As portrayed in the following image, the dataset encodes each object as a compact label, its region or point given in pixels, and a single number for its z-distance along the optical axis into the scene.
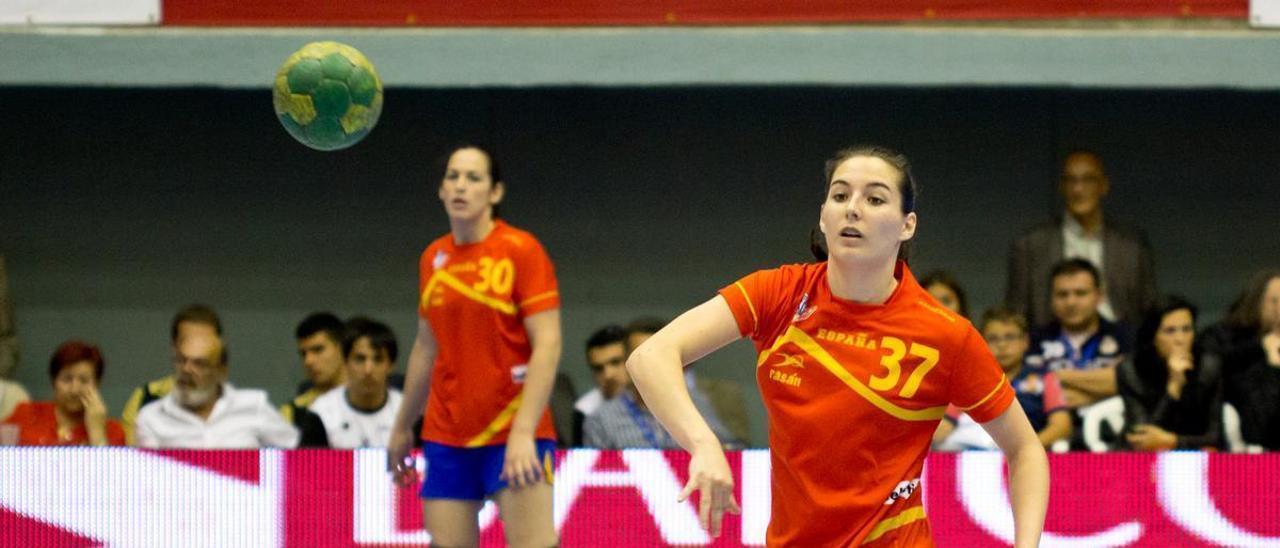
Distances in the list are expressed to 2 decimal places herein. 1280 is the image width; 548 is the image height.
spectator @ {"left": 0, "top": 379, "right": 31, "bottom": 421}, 17.56
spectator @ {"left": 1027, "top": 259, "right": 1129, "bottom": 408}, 16.44
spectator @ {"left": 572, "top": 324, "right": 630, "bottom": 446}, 16.78
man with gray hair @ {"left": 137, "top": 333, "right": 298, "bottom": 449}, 15.67
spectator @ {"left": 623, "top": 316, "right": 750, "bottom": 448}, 16.92
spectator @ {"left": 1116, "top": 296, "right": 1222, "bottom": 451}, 15.07
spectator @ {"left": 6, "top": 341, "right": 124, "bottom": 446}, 16.45
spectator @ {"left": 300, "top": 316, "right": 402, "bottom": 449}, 15.90
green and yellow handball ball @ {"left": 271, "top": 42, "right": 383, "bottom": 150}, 13.05
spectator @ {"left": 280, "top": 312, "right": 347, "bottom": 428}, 17.05
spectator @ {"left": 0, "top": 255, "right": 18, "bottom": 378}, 19.27
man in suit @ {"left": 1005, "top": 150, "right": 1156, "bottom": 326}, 17.50
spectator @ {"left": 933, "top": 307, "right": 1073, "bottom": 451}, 15.52
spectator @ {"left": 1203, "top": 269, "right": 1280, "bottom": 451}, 14.82
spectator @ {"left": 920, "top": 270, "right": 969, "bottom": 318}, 16.36
